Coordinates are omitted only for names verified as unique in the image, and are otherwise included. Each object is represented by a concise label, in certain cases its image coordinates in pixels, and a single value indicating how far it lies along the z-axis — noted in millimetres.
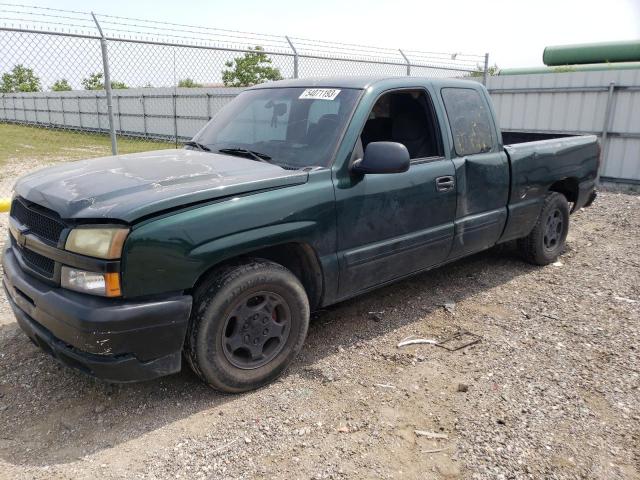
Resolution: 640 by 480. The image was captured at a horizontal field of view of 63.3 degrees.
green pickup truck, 2594
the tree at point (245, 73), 27548
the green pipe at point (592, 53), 17016
